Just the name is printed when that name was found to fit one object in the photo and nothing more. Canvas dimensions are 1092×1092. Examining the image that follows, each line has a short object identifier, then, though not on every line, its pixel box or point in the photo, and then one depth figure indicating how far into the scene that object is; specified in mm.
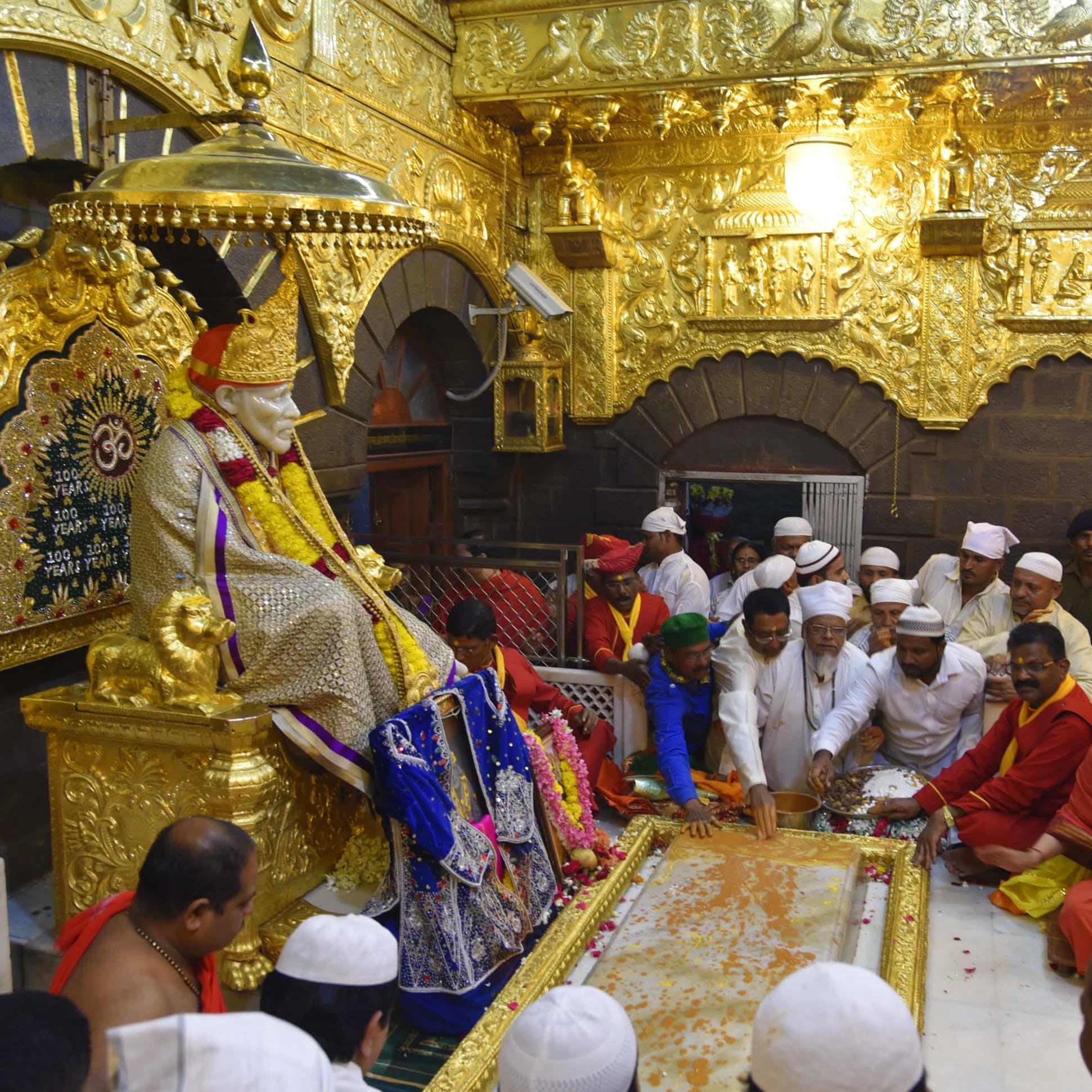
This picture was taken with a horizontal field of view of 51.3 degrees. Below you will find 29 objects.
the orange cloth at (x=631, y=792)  4910
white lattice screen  5449
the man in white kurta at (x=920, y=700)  4863
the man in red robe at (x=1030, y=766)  4145
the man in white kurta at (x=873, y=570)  6703
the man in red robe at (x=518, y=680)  4602
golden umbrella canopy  3479
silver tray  4582
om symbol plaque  3848
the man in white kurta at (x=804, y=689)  5086
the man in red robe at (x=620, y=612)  5785
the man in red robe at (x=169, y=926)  2234
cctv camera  7398
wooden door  7348
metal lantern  7789
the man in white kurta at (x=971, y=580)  6199
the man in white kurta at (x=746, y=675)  4668
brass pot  4602
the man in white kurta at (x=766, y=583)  6258
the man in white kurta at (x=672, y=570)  6500
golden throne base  3488
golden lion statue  3527
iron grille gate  7734
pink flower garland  4215
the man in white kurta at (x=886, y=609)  5633
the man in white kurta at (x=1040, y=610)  5555
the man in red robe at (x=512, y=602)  5789
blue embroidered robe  3486
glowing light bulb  7141
